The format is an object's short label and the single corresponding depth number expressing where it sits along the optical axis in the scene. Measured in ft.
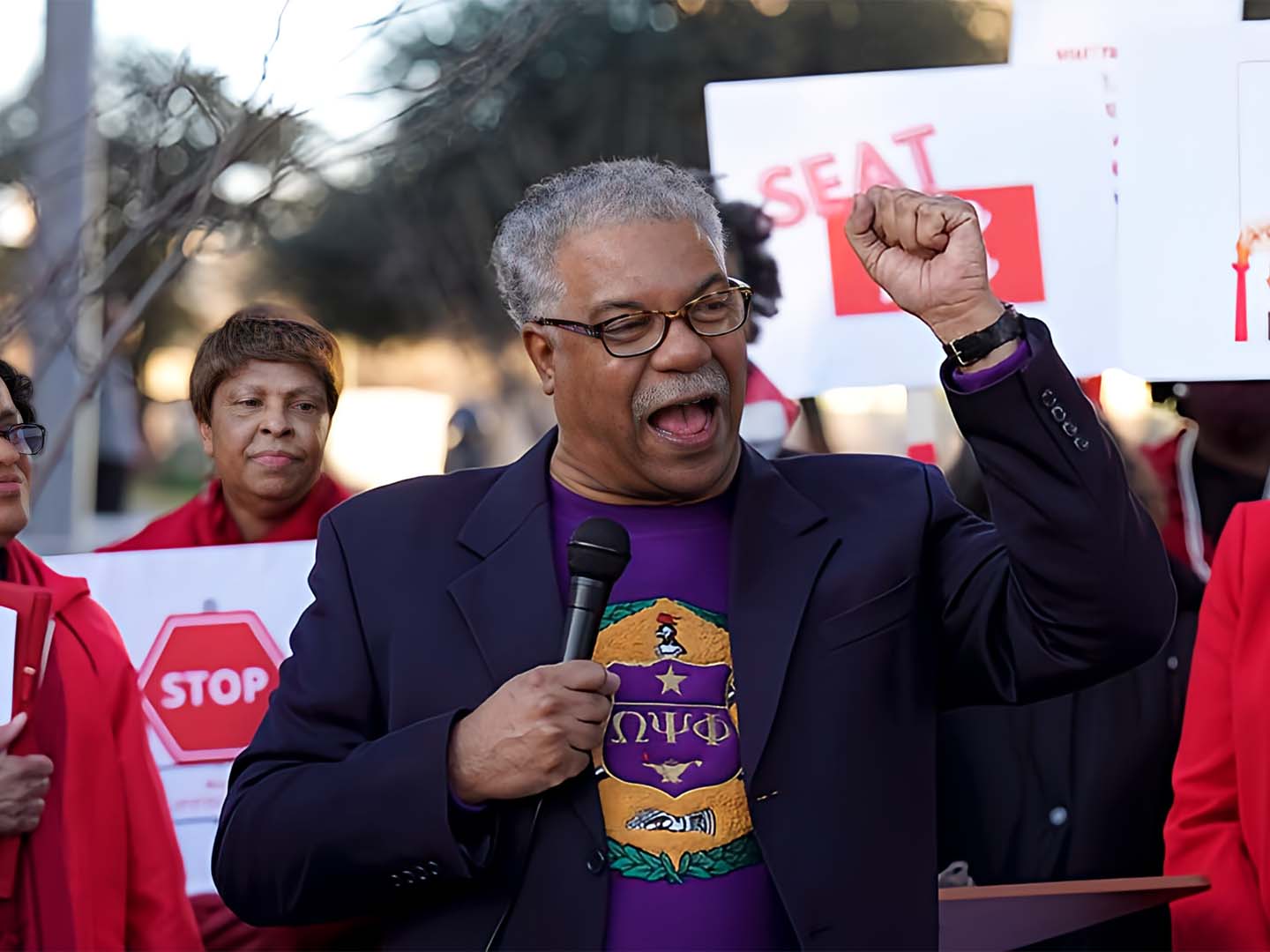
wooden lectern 10.22
